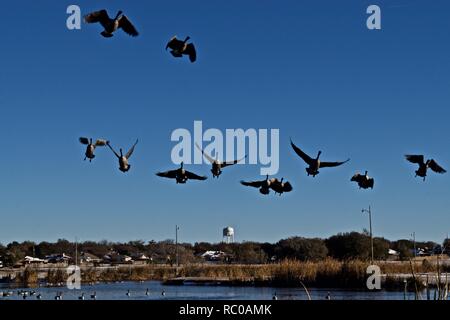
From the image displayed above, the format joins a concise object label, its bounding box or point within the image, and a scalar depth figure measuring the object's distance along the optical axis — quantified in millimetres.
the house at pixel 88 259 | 84950
